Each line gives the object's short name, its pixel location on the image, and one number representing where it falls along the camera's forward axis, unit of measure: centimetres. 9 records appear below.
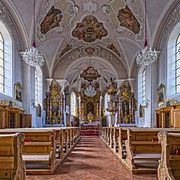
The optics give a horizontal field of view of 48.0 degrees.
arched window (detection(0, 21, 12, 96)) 1055
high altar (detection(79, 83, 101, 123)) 2604
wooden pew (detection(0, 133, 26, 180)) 283
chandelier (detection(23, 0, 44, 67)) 885
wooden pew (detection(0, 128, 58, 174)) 441
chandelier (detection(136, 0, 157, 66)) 916
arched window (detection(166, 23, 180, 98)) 1077
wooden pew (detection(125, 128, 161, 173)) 446
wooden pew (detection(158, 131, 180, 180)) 302
